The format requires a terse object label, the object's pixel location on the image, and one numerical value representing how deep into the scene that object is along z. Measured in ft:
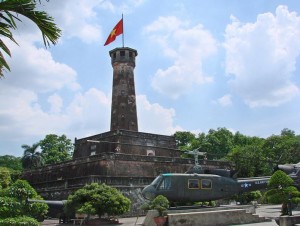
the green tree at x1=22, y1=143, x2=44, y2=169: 189.38
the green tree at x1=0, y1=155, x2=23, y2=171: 257.57
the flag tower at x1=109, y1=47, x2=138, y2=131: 116.88
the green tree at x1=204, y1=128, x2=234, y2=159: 218.18
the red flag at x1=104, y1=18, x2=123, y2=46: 120.37
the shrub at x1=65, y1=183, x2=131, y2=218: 64.34
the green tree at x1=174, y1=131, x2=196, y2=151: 240.12
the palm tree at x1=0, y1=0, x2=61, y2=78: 20.41
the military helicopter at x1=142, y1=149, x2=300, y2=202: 60.54
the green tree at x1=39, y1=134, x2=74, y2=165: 205.52
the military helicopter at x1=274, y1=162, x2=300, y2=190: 84.88
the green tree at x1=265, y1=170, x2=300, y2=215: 47.62
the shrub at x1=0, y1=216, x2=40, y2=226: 23.12
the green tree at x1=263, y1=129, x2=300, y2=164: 159.12
